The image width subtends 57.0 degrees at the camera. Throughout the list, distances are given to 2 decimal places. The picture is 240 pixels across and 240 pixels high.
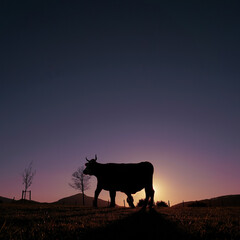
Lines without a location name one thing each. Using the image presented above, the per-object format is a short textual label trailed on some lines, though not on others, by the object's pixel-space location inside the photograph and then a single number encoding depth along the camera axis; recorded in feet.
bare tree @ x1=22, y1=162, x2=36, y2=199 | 148.66
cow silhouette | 44.00
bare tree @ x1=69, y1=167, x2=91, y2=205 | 174.87
